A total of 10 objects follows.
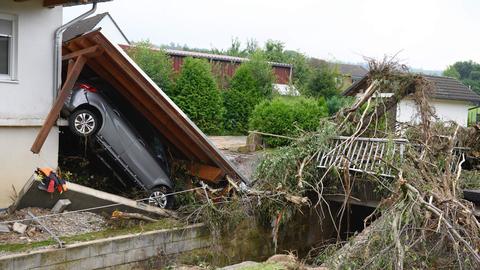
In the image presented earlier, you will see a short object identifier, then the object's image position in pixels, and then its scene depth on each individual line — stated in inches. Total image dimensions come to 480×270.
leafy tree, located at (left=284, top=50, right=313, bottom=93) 1090.7
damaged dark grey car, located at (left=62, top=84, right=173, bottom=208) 366.9
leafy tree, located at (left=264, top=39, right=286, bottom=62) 1520.7
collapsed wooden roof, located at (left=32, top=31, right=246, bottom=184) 354.3
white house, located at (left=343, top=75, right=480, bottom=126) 991.6
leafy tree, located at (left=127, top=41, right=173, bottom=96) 800.3
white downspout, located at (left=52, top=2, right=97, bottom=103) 365.7
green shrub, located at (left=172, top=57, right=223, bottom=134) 772.6
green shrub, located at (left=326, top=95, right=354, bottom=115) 862.5
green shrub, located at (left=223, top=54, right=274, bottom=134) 858.8
